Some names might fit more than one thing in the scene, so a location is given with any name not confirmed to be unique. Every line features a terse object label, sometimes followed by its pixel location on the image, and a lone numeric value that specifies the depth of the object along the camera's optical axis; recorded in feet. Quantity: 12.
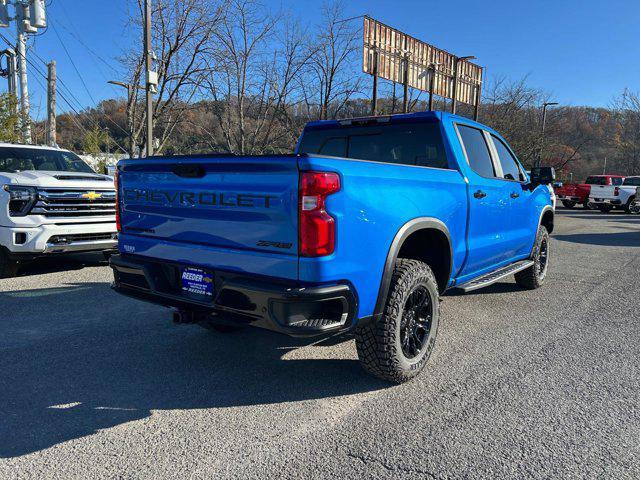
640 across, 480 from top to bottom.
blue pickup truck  8.68
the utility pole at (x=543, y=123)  92.26
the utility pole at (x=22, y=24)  61.11
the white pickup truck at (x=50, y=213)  20.26
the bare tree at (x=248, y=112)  61.11
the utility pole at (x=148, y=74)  47.37
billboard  60.90
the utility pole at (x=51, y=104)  61.72
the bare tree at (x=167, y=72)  55.42
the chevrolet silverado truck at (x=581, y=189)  81.60
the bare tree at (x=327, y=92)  65.10
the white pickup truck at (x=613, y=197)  78.79
